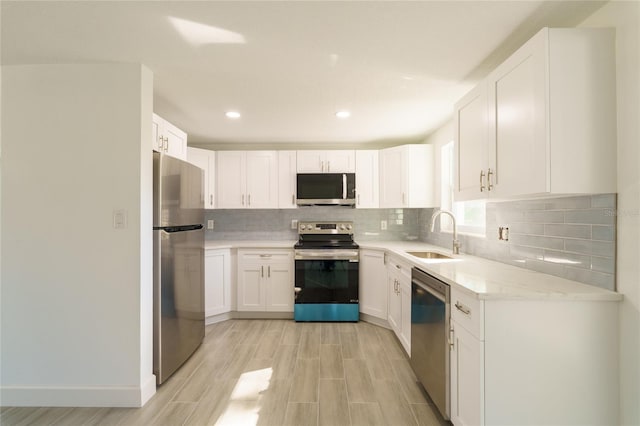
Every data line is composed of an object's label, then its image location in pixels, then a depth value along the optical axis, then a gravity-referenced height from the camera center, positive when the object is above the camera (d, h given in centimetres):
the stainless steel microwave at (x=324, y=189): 366 +29
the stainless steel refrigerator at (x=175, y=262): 206 -39
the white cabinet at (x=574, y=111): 131 +46
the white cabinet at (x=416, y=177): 345 +43
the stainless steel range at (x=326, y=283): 336 -82
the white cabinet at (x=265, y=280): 346 -81
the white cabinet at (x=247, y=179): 374 +43
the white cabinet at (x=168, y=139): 220 +61
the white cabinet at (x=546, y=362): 129 -68
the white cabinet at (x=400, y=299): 245 -81
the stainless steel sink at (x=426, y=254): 278 -40
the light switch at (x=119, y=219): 191 -5
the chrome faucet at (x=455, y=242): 261 -27
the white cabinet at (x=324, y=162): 373 +65
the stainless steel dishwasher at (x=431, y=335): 166 -80
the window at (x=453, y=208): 264 +5
